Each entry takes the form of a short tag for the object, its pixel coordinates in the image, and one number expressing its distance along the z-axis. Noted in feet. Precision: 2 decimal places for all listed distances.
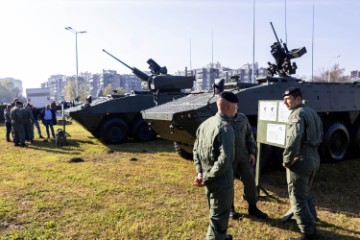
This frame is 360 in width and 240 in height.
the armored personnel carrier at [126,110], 33.22
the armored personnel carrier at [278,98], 18.99
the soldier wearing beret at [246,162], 11.97
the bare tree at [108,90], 216.54
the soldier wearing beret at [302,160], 10.94
